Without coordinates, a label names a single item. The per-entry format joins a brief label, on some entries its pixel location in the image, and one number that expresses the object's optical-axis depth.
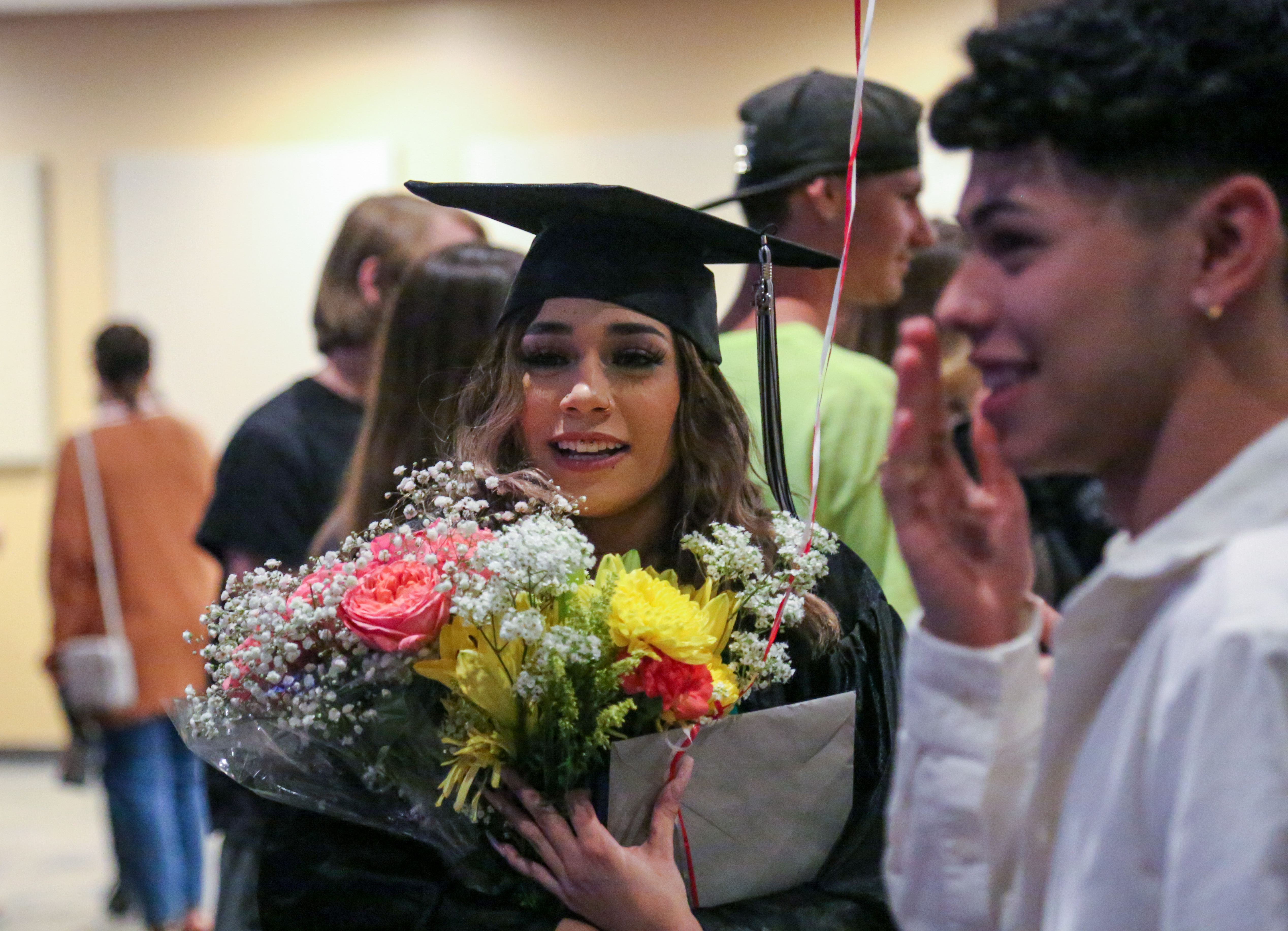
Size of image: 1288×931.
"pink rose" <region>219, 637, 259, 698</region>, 2.62
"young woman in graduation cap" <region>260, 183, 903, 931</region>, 2.68
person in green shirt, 3.08
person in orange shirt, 5.02
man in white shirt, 2.24
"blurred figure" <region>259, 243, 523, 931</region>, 2.65
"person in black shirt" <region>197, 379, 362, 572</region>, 3.58
